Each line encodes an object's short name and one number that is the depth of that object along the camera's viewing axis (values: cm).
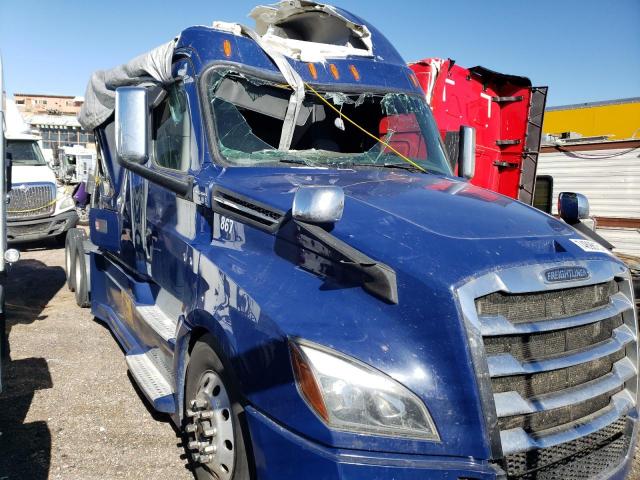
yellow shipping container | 1400
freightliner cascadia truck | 206
